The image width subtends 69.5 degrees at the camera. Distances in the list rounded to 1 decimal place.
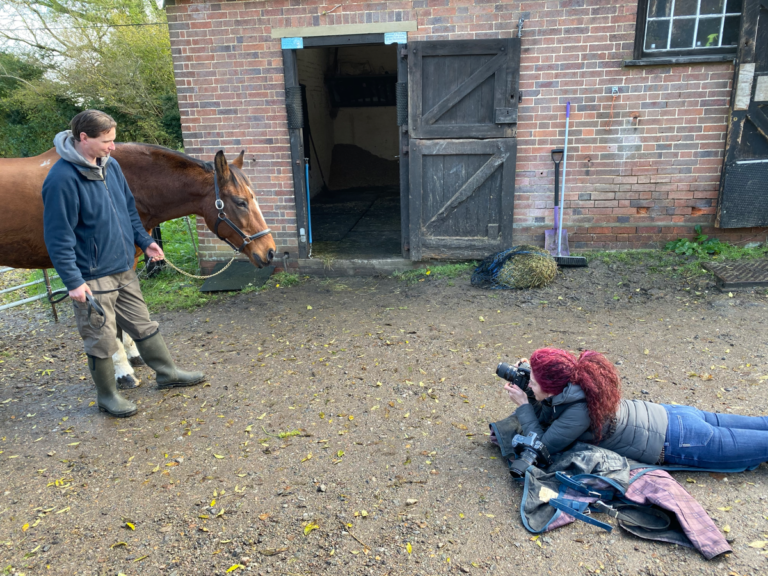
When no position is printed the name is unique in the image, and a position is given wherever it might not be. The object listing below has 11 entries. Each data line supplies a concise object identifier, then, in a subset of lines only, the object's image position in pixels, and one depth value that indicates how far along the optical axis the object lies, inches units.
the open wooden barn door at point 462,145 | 250.2
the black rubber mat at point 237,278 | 268.4
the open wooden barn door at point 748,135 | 237.9
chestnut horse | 171.9
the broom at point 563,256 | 257.8
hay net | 246.5
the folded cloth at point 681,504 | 100.1
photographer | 114.6
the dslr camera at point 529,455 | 117.8
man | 134.1
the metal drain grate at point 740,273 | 229.8
